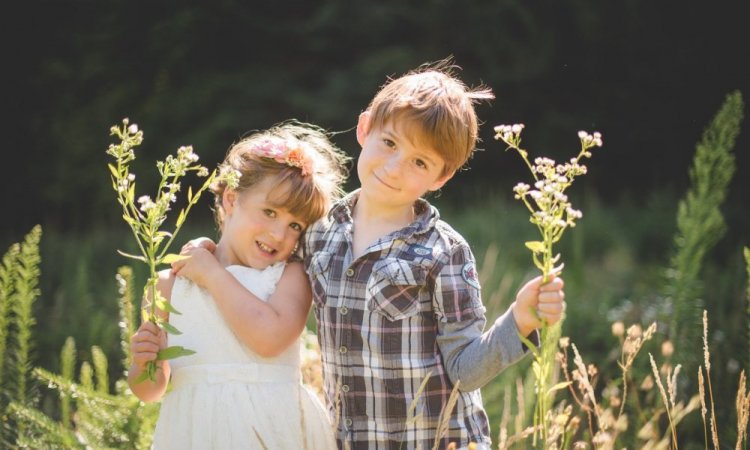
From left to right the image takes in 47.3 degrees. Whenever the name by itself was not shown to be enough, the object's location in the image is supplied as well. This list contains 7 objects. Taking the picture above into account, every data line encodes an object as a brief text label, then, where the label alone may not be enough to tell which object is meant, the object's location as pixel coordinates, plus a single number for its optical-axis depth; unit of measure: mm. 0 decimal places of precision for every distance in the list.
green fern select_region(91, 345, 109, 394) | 2627
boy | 2191
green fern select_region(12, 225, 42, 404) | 2465
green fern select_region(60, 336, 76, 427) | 2732
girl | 2199
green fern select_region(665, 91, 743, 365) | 3150
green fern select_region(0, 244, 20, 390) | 2359
